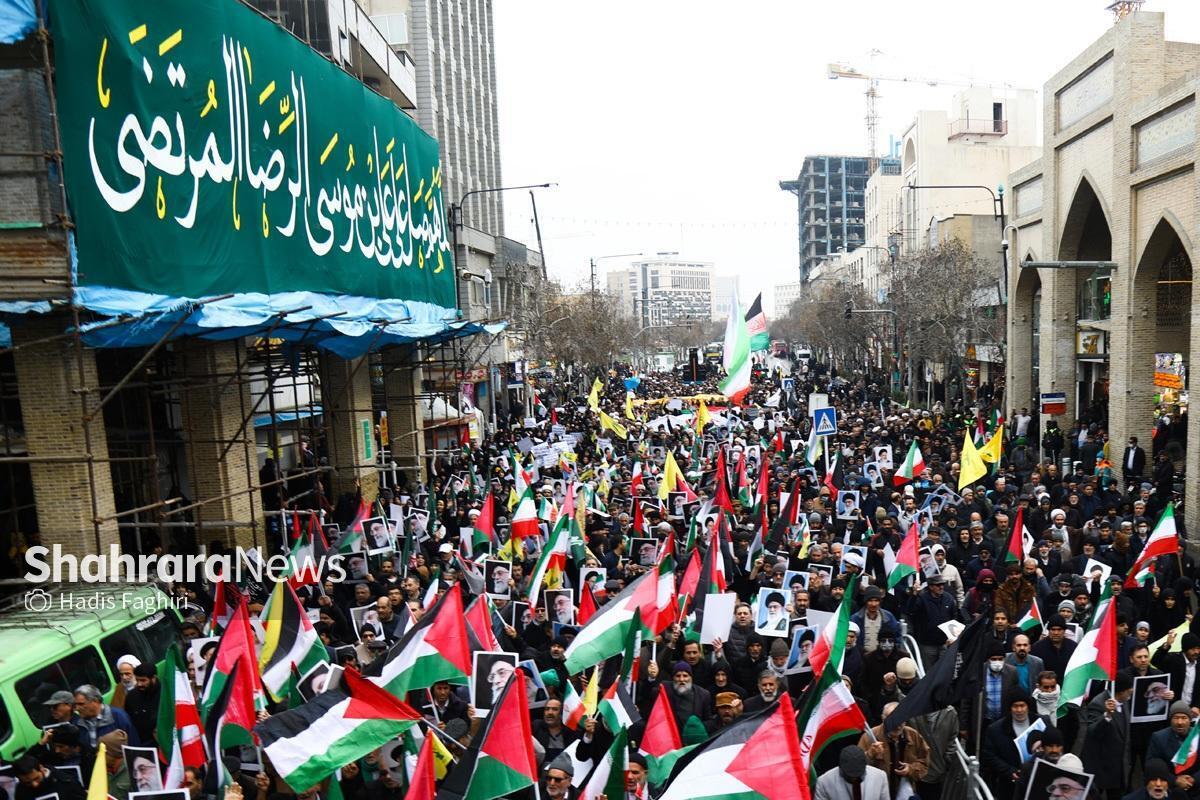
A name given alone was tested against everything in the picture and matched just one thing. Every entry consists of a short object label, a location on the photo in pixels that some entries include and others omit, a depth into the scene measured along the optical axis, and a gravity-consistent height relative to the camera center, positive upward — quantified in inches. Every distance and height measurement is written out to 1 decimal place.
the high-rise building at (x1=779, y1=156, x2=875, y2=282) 5620.1 +597.2
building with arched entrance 743.7 +57.1
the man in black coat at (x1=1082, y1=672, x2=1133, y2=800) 272.7 -120.2
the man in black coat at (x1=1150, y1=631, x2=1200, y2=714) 298.4 -109.9
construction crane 6107.3 +1320.6
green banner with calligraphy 466.6 +105.8
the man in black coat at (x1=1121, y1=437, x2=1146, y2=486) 775.1 -126.6
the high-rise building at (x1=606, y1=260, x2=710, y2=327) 5713.6 -15.1
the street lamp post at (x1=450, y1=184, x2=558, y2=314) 1115.3 +128.8
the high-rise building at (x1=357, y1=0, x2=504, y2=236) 1704.0 +462.1
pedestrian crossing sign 782.5 -84.1
